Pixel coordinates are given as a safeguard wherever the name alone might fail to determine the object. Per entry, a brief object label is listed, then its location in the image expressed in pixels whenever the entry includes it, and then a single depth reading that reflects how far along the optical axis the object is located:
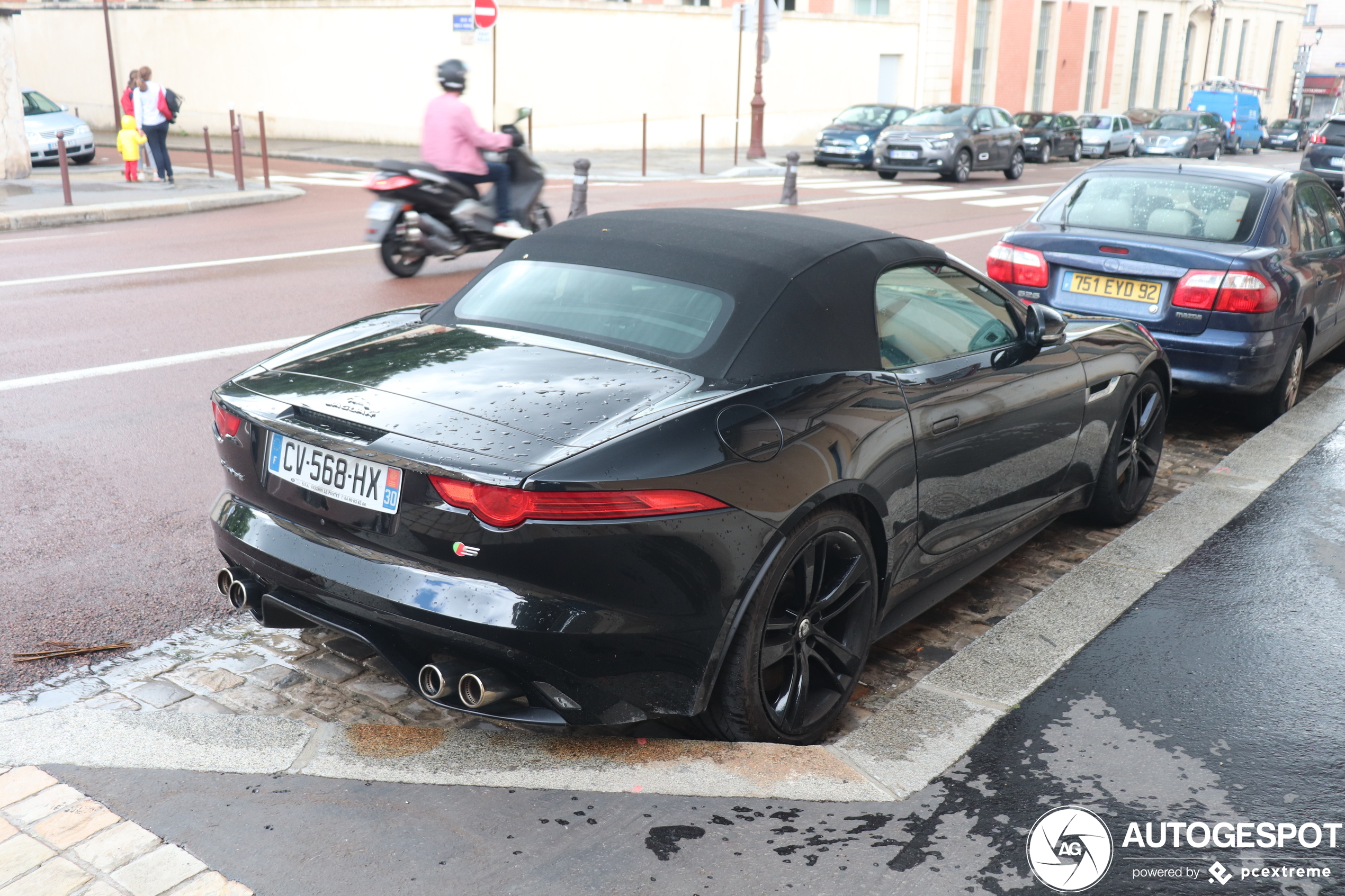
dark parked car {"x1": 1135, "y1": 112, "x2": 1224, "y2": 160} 40.75
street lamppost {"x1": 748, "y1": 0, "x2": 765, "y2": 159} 28.91
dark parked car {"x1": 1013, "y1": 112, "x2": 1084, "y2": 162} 36.16
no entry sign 23.11
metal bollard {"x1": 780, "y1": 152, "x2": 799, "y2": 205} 19.05
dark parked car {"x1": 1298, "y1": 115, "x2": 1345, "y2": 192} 26.84
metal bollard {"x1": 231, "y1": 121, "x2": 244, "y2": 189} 18.12
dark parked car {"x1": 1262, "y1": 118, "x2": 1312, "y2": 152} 59.22
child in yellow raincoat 19.41
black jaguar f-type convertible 3.02
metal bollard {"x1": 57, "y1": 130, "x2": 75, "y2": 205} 16.05
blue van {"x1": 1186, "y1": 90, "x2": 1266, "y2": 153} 51.91
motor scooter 11.17
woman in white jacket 19.27
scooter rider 11.38
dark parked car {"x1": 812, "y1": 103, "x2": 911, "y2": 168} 28.81
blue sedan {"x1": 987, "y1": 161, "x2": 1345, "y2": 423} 6.70
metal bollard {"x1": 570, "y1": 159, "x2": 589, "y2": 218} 14.94
